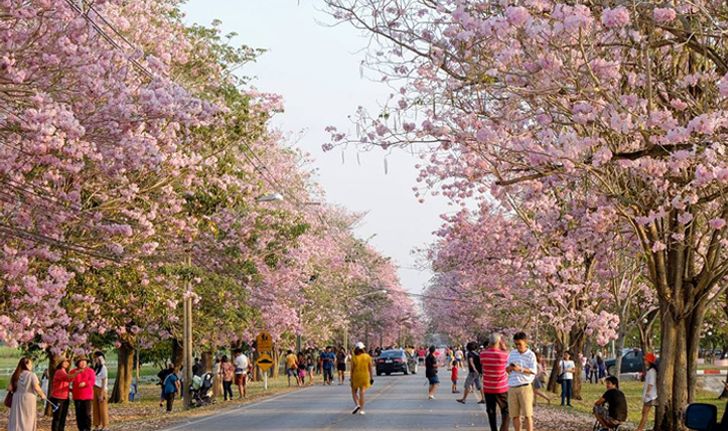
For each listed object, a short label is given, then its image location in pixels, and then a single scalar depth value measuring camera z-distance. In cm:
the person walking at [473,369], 2986
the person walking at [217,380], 4294
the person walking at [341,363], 5312
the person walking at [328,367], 5272
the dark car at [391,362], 6394
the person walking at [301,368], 5200
